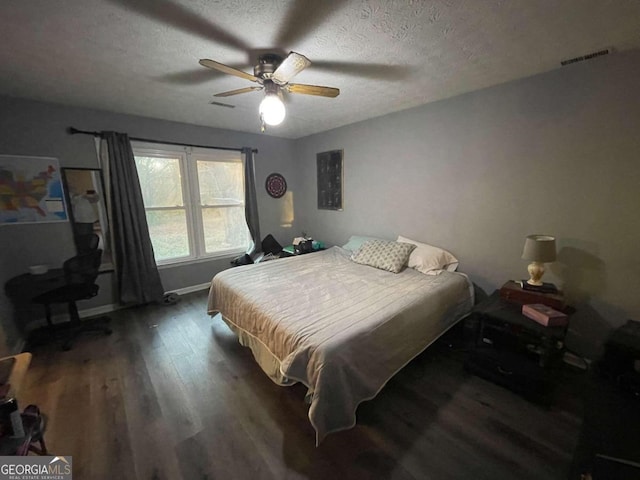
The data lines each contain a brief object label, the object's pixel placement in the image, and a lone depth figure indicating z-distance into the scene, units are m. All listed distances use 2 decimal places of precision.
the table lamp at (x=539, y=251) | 1.87
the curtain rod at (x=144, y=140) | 2.67
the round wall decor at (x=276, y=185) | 4.22
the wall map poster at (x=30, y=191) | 2.41
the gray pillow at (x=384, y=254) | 2.70
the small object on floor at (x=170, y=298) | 3.30
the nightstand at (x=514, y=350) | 1.66
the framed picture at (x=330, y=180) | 3.76
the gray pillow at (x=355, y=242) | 3.39
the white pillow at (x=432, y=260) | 2.60
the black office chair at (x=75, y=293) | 2.35
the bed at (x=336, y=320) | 1.43
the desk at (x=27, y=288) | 2.33
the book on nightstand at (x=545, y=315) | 1.68
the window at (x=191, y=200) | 3.31
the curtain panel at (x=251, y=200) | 3.87
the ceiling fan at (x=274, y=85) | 1.57
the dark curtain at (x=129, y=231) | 2.89
